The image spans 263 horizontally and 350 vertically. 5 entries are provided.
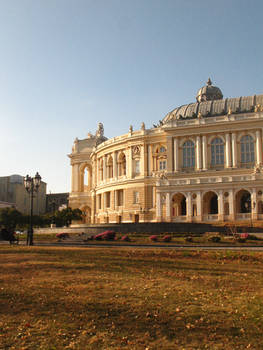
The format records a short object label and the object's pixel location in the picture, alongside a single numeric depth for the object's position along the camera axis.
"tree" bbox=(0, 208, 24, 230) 83.38
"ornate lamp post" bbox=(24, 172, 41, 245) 39.05
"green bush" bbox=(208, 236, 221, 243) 39.06
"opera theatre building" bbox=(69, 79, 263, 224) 62.62
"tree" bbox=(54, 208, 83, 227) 83.69
